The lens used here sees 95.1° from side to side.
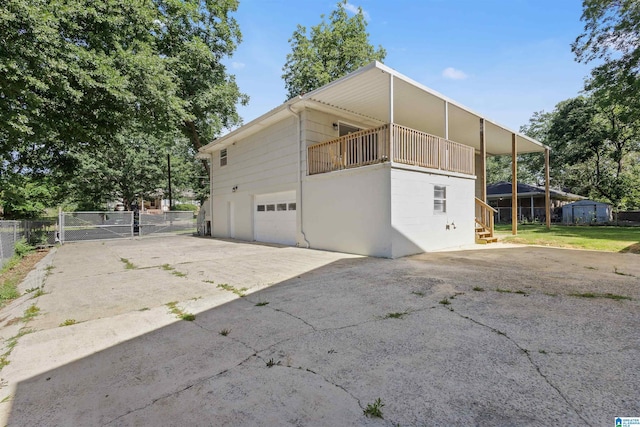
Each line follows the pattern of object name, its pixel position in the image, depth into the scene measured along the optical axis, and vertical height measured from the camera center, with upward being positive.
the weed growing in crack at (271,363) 2.40 -1.24
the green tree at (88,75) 6.05 +3.68
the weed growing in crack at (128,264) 7.08 -1.26
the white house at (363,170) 7.64 +1.35
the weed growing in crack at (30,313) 3.75 -1.30
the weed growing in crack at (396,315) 3.40 -1.21
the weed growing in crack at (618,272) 5.27 -1.15
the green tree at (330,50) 21.69 +12.33
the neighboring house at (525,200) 23.91 +0.97
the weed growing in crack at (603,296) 3.87 -1.17
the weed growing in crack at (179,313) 3.58 -1.27
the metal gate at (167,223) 16.13 -0.48
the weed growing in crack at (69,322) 3.48 -1.29
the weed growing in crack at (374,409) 1.77 -1.22
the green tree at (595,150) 20.09 +4.79
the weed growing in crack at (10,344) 2.59 -1.30
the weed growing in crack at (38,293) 4.80 -1.30
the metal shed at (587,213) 21.25 -0.20
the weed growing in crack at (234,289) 4.64 -1.26
